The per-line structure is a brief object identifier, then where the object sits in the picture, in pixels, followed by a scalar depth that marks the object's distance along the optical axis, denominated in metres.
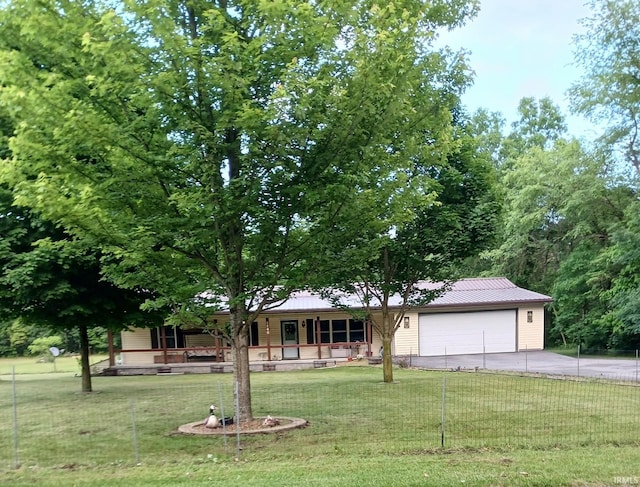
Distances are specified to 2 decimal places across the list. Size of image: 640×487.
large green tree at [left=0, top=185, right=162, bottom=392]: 13.74
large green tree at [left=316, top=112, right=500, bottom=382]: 14.45
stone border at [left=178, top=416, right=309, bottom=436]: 9.01
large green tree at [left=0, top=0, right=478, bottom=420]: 7.38
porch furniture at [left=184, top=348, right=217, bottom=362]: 26.39
